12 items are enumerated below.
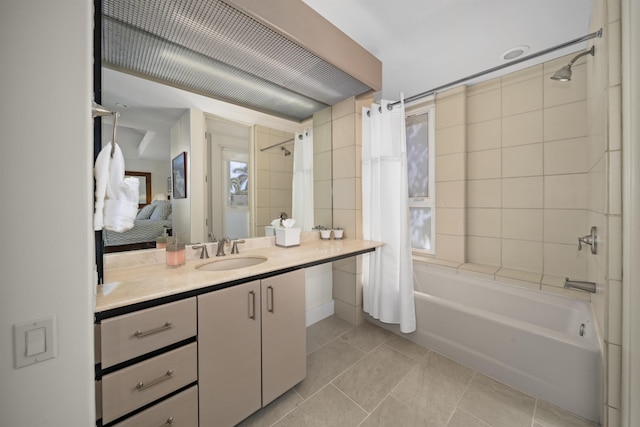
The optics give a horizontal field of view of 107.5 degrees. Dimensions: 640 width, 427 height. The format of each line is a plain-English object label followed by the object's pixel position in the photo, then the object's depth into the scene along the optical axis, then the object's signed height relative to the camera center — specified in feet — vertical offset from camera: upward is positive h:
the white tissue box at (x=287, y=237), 6.29 -0.70
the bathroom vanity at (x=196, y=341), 2.82 -1.89
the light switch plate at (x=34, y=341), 1.86 -1.06
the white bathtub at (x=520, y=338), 4.17 -2.77
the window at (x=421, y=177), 8.61 +1.29
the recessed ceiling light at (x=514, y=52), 5.82 +4.04
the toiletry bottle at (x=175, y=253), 4.27 -0.78
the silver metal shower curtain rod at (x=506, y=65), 4.31 +3.39
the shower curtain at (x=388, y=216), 6.65 -0.16
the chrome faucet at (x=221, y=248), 5.26 -0.82
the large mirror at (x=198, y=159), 4.42 +1.21
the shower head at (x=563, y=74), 5.04 +2.96
